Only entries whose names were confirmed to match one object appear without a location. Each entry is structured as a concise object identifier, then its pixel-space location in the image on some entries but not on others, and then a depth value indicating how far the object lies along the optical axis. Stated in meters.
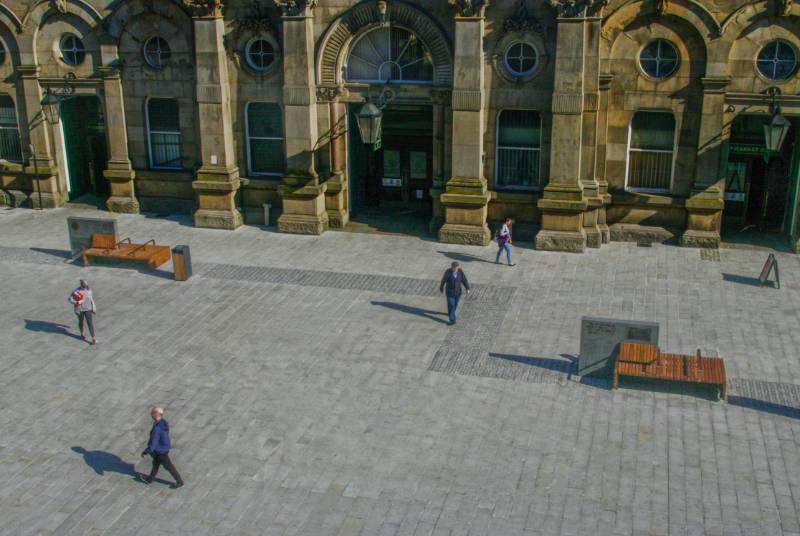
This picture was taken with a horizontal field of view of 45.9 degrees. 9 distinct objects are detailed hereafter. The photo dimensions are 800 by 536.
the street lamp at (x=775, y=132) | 23.52
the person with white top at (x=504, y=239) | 24.73
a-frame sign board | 23.12
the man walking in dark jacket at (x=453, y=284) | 21.00
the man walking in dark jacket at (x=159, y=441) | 14.67
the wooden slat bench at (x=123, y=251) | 24.80
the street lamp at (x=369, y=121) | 25.12
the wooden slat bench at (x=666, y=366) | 17.47
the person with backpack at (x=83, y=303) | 19.91
